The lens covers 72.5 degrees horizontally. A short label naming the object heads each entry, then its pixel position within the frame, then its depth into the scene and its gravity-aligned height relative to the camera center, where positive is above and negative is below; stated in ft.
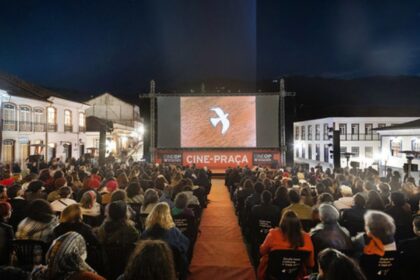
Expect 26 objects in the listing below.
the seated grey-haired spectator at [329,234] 11.09 -3.38
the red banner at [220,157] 62.28 -1.97
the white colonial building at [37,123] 57.88 +5.79
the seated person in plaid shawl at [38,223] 10.81 -2.93
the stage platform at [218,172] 58.85 -5.01
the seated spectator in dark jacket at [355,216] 14.56 -3.52
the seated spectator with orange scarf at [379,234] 9.97 -3.01
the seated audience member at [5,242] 10.08 -3.37
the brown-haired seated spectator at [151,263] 5.70 -2.34
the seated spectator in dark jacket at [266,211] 15.28 -3.40
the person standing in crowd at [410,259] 9.50 -3.71
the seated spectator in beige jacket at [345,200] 17.83 -3.30
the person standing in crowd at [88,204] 14.93 -2.98
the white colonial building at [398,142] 59.57 +1.36
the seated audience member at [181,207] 15.23 -3.20
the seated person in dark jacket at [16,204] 14.71 -3.10
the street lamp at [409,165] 34.74 -2.05
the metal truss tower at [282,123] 60.44 +5.33
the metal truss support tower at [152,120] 61.57 +6.12
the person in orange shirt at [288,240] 10.19 -3.35
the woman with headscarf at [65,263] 6.88 -2.87
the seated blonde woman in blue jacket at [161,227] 11.16 -3.09
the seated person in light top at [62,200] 16.01 -3.01
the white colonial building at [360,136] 95.76 +4.16
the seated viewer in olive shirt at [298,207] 15.30 -3.21
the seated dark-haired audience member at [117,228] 11.19 -3.21
